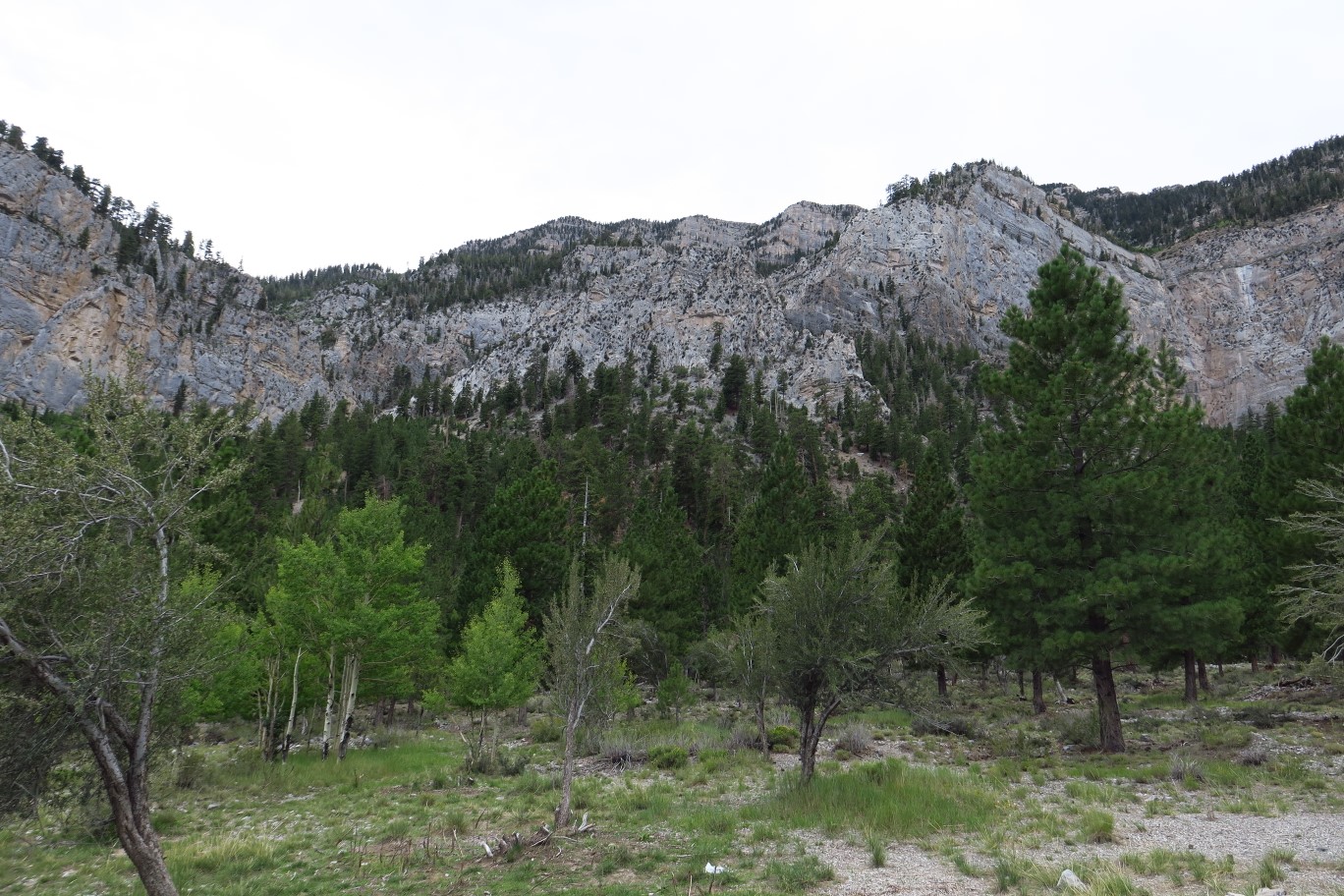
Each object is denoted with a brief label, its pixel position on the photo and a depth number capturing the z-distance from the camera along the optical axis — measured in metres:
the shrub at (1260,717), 19.77
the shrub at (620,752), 21.67
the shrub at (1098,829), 10.16
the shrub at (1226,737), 16.78
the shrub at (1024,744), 18.61
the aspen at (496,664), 22.34
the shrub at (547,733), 28.29
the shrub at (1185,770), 14.04
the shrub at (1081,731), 18.84
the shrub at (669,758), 20.25
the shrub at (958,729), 23.61
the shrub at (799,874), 8.70
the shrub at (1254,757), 14.80
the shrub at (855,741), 20.91
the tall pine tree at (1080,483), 16.66
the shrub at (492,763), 20.20
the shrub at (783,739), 23.81
